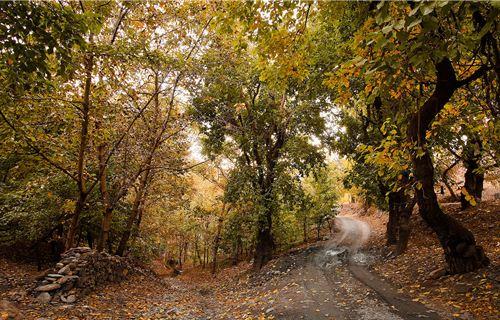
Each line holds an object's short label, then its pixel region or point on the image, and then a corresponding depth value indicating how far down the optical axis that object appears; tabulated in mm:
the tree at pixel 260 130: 14859
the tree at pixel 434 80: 2781
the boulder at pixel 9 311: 5871
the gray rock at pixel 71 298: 8926
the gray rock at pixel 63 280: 9469
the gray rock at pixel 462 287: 6930
